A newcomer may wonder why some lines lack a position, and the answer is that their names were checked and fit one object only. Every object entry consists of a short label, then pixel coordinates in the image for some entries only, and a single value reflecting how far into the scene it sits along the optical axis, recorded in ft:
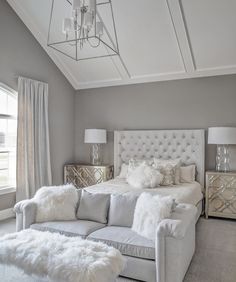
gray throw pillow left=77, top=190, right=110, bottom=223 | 10.28
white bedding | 12.75
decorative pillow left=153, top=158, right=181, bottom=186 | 15.16
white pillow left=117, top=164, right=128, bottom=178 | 17.32
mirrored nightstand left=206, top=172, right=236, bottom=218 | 15.02
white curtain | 15.98
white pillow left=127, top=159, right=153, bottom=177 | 16.12
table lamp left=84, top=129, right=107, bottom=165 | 18.61
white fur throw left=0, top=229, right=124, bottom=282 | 6.23
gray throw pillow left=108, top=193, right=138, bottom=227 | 9.70
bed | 13.97
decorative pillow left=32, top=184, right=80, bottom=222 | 10.23
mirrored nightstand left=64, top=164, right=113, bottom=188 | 18.48
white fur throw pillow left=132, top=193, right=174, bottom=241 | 8.50
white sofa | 7.69
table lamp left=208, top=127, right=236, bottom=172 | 14.92
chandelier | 8.66
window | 15.75
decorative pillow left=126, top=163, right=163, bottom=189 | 14.52
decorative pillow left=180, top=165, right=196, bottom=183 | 15.96
